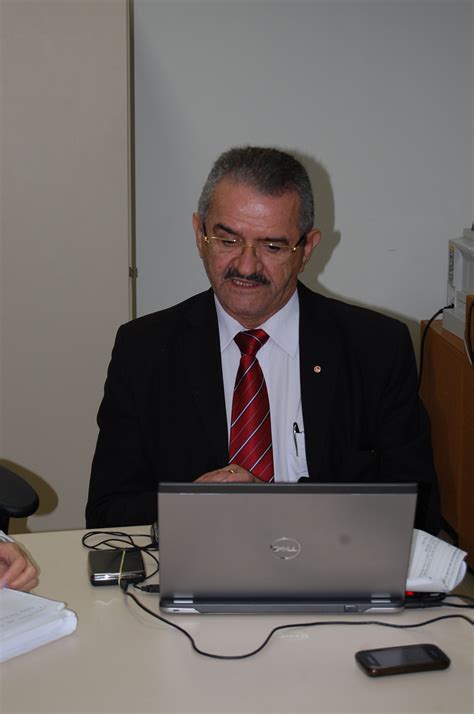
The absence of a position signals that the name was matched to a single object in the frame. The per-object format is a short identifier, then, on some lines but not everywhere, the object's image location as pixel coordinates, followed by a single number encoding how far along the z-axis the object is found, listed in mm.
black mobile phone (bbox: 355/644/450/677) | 2229
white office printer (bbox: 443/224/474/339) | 4332
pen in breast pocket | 2916
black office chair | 2609
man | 2858
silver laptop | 2277
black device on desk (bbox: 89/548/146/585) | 2476
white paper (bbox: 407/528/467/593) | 2411
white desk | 2168
